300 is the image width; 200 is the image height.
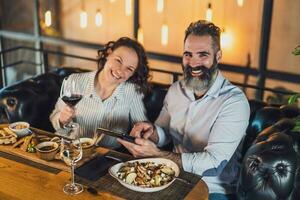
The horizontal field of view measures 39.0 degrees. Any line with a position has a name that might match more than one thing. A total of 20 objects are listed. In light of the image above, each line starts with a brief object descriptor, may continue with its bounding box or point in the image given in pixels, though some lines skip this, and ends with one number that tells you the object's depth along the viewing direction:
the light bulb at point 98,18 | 4.95
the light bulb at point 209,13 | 4.11
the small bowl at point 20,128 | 2.13
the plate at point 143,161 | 1.64
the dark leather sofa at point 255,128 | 1.83
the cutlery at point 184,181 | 1.73
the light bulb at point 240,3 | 4.01
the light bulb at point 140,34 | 4.59
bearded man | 2.02
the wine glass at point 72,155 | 1.64
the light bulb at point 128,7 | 4.67
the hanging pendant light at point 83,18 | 5.04
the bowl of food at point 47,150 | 1.87
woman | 2.45
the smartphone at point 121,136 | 1.95
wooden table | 1.64
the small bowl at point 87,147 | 1.97
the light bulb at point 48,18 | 5.25
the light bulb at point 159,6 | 4.45
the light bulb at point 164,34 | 4.52
